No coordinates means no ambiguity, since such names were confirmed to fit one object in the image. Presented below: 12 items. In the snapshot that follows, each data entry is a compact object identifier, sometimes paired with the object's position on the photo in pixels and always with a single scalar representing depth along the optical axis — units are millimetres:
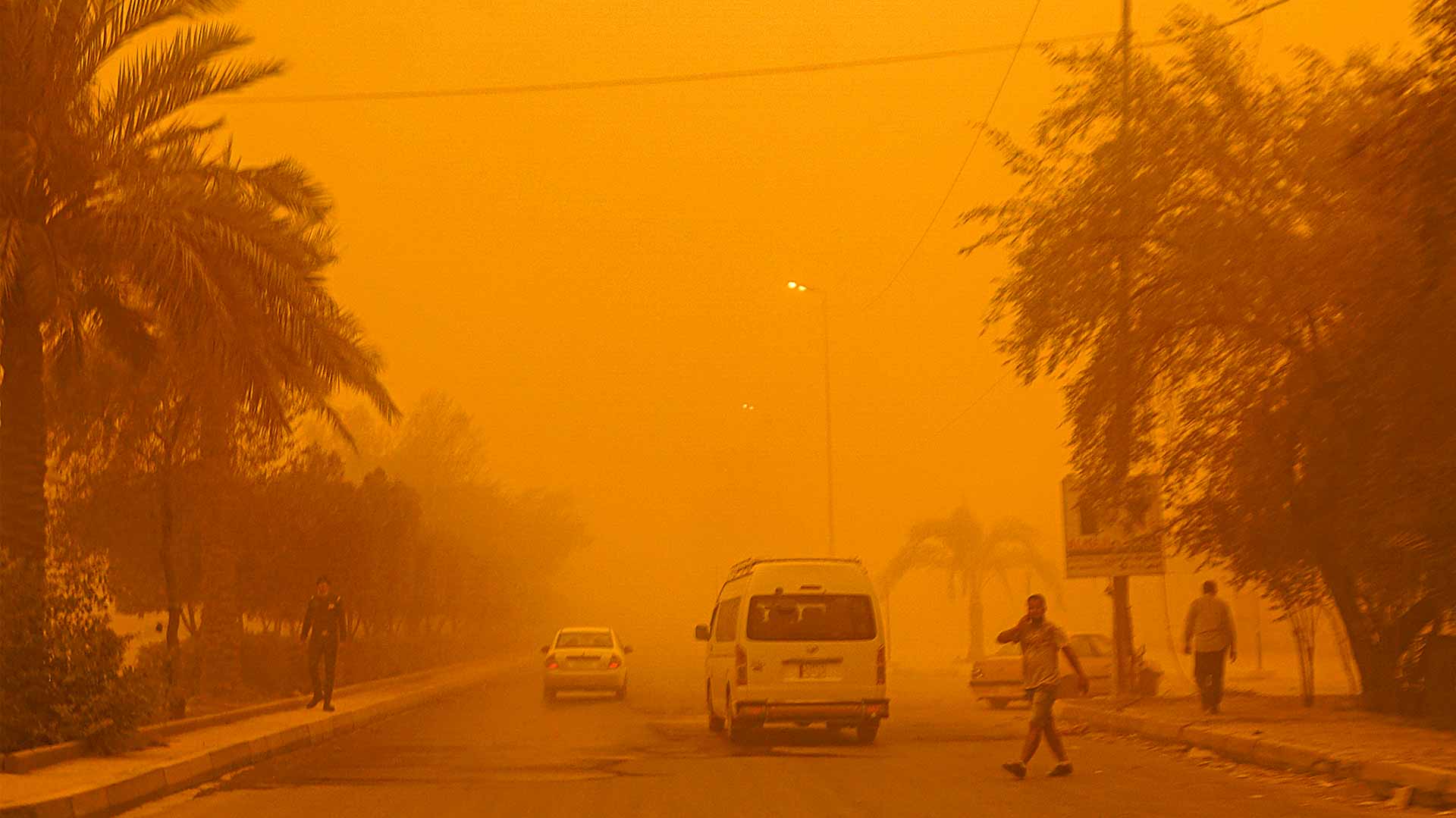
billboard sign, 23234
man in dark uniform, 24484
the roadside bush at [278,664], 26031
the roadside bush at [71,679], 15734
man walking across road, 15320
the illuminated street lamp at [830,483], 54875
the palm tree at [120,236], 17922
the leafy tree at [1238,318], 18125
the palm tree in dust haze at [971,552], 50938
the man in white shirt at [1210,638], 20906
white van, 19750
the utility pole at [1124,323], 21000
